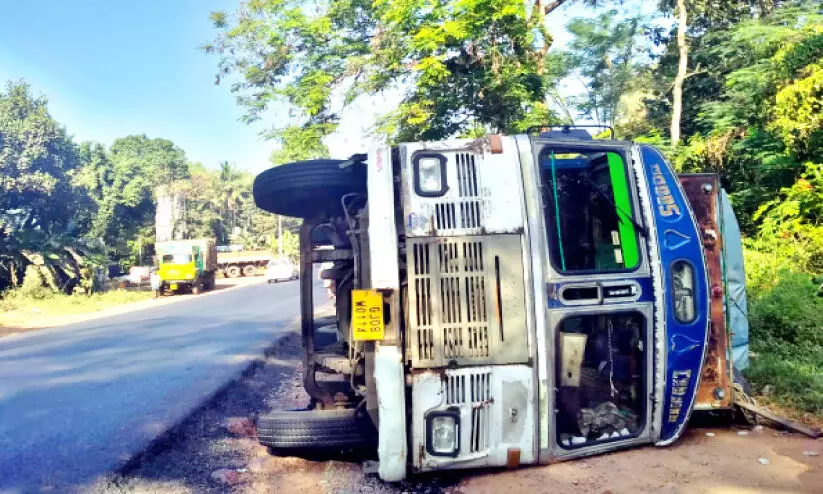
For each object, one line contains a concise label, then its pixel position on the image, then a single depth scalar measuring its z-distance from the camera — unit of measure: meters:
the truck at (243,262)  43.09
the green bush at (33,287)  21.69
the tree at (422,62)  11.93
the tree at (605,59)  20.42
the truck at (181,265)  27.20
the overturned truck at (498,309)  3.37
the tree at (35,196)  22.27
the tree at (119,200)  32.16
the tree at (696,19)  16.16
